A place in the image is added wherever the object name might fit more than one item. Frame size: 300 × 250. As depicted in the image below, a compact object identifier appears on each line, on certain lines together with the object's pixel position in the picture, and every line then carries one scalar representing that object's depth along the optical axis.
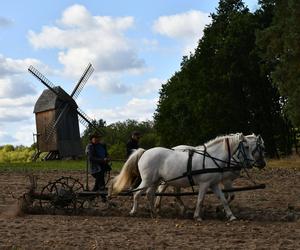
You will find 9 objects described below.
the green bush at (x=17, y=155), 63.84
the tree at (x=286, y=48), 31.80
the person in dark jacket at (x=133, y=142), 15.05
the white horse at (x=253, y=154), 12.71
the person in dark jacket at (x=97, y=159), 14.43
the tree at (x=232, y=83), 43.62
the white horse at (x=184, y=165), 12.43
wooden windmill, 53.50
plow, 13.05
